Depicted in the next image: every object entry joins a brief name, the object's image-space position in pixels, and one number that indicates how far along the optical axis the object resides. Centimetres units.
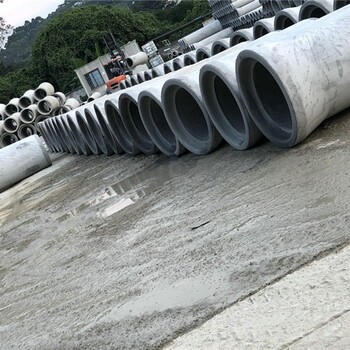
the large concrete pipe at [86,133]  1105
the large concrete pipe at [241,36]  945
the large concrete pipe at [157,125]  727
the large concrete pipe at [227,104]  537
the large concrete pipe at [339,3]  628
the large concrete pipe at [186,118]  612
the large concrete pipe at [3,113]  2509
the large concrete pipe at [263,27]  846
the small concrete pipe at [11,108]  2544
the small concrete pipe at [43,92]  2506
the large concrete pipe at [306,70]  452
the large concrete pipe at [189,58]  1185
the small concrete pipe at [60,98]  2446
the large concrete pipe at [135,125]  832
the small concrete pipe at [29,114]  2265
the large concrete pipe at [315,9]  663
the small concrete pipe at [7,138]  2244
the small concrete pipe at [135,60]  2809
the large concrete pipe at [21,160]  1222
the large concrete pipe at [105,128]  937
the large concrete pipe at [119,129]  877
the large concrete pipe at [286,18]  756
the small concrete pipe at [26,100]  2528
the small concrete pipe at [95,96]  2146
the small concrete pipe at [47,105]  2277
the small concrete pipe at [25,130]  2258
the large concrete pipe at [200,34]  2256
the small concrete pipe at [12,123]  2266
